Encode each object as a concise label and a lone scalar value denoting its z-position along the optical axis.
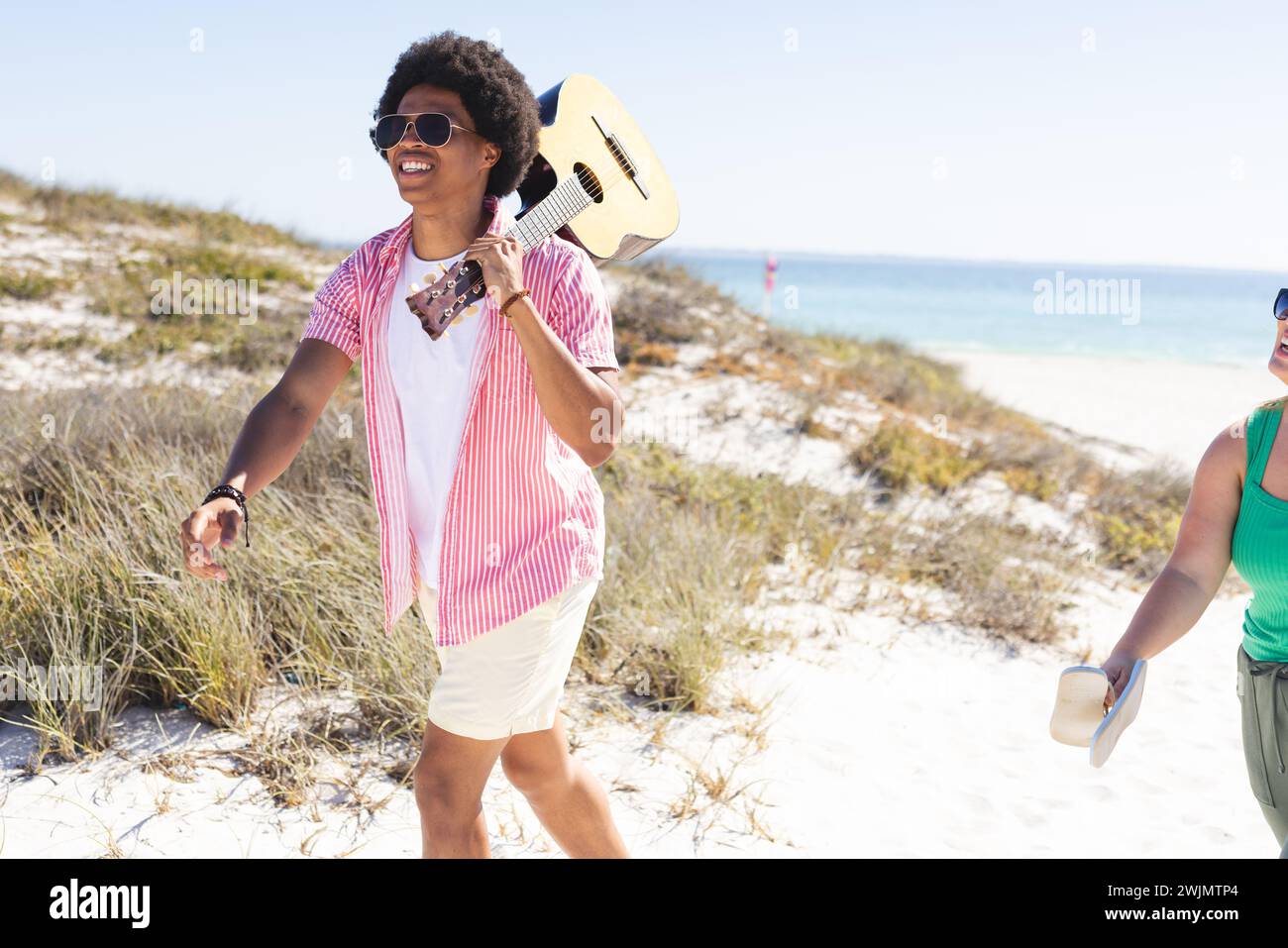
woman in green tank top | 1.90
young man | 1.96
